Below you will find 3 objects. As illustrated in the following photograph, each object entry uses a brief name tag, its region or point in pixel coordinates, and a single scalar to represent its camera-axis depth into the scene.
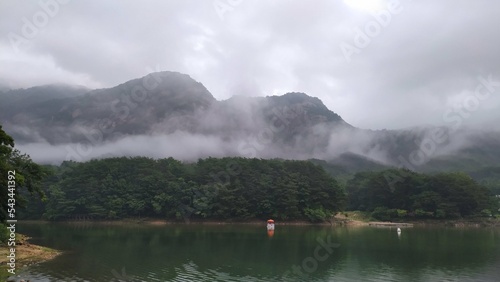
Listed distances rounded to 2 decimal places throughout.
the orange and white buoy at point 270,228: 57.28
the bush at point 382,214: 81.06
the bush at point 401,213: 79.24
